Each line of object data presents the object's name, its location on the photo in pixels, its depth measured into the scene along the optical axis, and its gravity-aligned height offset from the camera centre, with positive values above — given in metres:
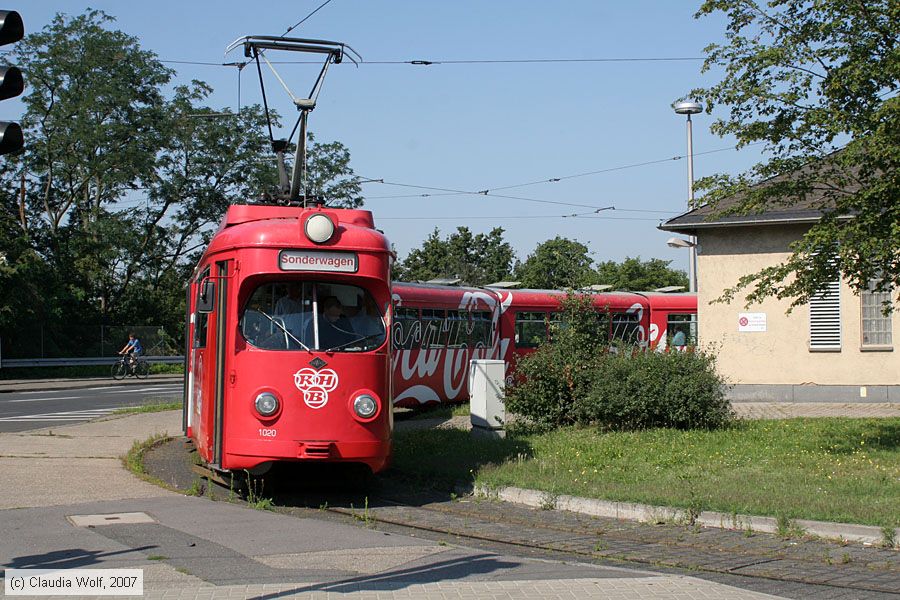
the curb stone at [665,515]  8.77 -1.58
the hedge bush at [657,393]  15.34 -0.63
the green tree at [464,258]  72.25 +6.93
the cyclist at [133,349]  40.31 +0.03
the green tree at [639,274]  70.69 +5.68
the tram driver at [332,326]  10.87 +0.27
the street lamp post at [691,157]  30.04 +6.15
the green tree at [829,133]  11.68 +2.63
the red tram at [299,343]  10.59 +0.08
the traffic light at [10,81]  6.57 +1.80
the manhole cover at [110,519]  9.51 -1.61
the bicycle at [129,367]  40.00 -0.68
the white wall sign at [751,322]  21.77 +0.64
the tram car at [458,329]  22.03 +0.54
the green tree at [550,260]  61.97 +5.77
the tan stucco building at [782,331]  20.97 +0.45
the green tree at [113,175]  43.47 +8.01
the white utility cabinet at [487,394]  15.66 -0.66
